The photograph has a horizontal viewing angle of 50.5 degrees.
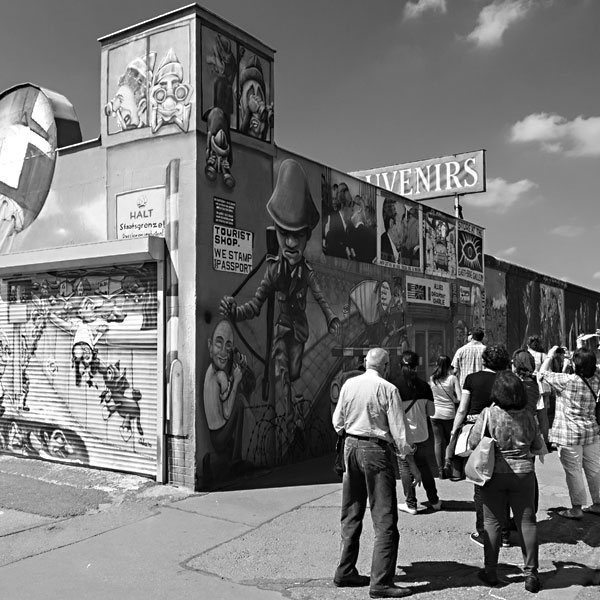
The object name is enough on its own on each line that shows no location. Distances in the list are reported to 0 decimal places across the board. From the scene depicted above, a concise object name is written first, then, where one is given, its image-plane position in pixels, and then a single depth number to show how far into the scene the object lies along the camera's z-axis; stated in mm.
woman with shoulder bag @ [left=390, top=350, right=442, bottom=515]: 6730
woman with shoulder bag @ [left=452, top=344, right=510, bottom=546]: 5758
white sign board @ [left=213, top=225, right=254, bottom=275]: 7951
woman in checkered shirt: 6406
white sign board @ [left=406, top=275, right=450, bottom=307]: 13234
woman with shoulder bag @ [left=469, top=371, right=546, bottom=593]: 4742
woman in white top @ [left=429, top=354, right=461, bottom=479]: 8344
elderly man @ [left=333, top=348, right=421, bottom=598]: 4613
